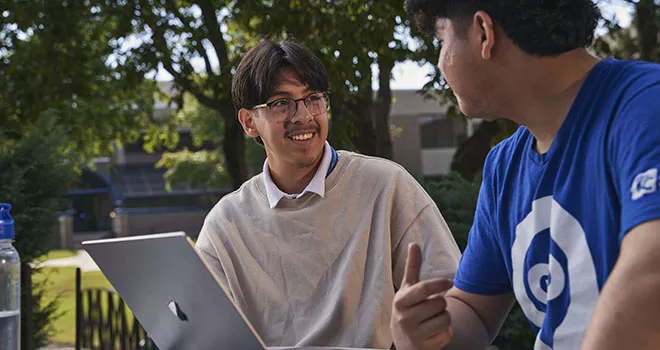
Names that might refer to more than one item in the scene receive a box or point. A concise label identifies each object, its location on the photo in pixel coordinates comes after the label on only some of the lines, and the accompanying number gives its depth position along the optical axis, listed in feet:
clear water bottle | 7.55
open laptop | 6.11
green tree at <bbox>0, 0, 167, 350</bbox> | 20.20
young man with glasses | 8.74
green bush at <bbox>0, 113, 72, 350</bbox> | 19.83
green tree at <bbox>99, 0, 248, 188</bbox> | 29.01
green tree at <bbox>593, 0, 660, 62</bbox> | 31.78
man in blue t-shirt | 4.41
